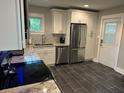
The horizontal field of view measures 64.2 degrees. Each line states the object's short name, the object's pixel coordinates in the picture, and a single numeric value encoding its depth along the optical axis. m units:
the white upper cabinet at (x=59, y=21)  4.27
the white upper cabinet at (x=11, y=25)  0.84
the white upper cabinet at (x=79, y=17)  4.22
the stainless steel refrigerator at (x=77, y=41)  4.32
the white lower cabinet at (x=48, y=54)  3.94
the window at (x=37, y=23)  4.33
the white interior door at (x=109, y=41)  3.96
